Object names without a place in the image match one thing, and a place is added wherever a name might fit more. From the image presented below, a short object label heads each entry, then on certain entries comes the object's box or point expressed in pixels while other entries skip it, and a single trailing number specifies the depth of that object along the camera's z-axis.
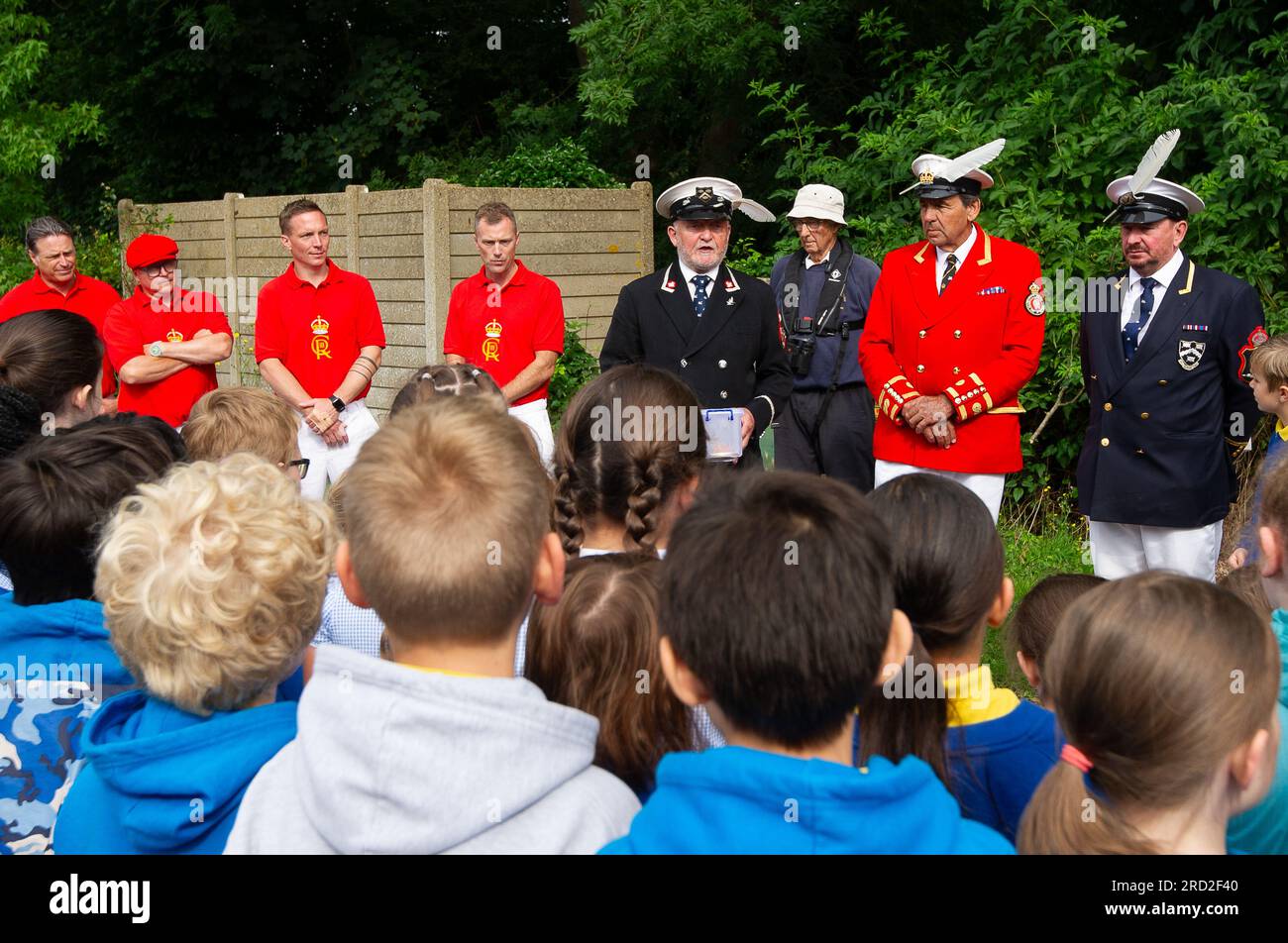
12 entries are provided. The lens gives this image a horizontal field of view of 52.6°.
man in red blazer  5.36
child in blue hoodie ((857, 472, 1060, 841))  2.35
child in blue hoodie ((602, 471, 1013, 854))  1.62
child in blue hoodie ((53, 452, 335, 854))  2.01
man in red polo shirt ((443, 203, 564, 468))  6.67
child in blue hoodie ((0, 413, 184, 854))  2.46
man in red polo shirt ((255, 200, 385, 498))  6.52
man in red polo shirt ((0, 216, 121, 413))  6.98
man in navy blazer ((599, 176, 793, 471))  5.43
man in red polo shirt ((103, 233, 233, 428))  6.23
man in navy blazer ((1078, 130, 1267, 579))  4.92
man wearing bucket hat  6.73
